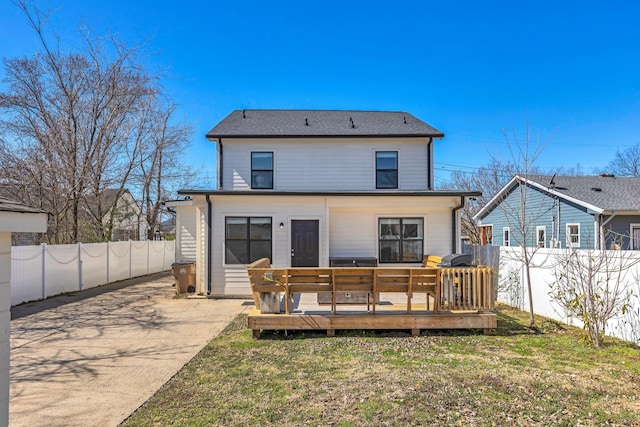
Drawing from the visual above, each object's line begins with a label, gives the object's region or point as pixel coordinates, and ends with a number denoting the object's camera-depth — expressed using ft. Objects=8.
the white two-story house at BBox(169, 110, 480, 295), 33.14
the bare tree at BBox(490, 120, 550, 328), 23.63
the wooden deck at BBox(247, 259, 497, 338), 20.27
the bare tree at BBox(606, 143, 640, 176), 110.32
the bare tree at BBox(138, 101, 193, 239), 65.37
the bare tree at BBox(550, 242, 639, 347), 18.53
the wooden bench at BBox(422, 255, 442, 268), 30.19
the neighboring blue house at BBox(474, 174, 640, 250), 44.45
